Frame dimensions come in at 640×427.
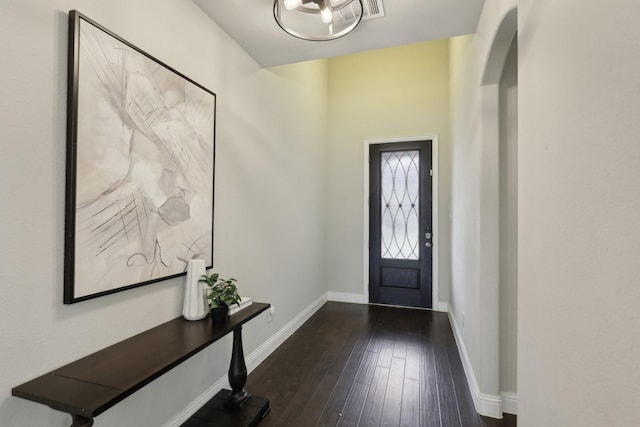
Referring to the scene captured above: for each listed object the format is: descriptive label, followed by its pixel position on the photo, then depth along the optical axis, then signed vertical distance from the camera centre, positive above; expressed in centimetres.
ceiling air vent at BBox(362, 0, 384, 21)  179 +125
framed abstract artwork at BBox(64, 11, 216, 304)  128 +25
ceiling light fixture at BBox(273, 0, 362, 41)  164 +128
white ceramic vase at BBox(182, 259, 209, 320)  179 -45
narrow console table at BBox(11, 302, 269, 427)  103 -60
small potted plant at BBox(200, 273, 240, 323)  177 -47
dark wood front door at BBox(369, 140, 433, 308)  416 -7
